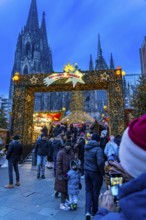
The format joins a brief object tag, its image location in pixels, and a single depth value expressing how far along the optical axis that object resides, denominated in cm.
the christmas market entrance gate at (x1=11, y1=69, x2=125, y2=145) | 1284
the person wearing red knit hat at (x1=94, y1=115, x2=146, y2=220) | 84
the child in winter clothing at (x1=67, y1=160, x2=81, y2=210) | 436
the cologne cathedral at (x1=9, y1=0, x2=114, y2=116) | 6084
